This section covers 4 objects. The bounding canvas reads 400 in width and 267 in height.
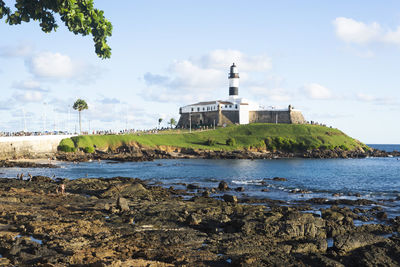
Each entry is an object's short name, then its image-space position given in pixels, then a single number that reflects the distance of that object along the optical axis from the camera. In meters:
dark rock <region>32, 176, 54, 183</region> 45.61
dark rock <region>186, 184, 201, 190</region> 46.22
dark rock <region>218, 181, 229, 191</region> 46.29
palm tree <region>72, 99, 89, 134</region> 119.06
